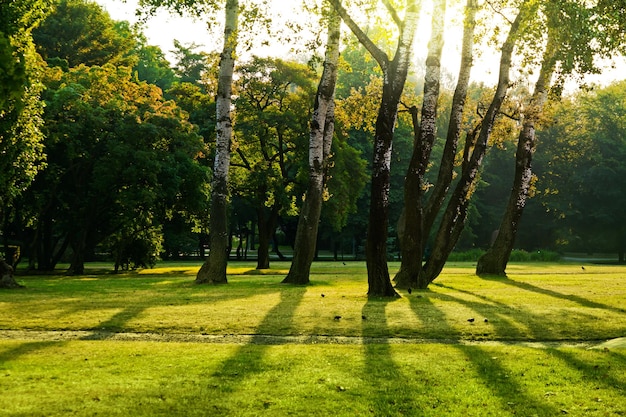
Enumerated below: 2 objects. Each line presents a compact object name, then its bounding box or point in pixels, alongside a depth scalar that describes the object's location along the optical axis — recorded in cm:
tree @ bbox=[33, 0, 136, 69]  5144
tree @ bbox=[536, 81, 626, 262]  6181
